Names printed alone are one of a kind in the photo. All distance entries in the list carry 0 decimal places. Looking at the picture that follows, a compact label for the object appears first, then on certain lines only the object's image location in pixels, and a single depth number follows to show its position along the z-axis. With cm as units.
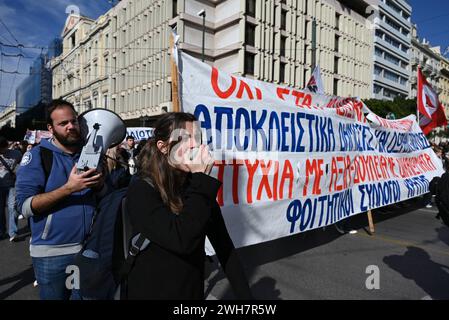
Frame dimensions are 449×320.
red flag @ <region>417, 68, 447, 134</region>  818
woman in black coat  137
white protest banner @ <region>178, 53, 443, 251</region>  339
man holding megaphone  195
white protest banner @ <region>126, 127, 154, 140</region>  1461
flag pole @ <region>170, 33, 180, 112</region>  304
